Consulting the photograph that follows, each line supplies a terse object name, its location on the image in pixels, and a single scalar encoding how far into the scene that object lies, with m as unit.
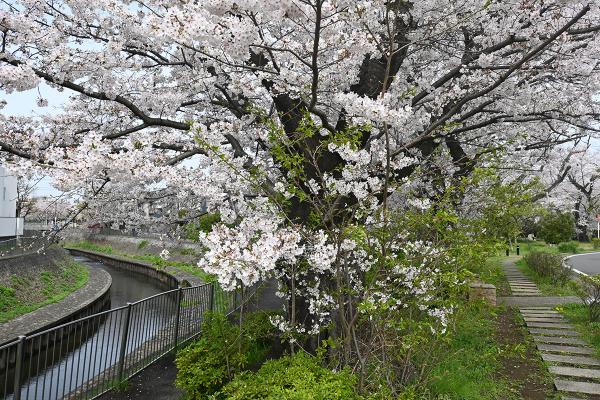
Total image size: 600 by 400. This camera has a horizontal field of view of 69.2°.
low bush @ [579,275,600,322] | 8.23
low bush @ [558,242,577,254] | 24.84
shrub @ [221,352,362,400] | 3.70
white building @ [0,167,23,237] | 24.94
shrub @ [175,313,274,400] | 5.02
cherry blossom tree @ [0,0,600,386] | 4.22
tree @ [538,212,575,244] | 25.75
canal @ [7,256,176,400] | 6.81
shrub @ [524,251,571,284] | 12.41
